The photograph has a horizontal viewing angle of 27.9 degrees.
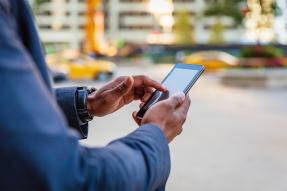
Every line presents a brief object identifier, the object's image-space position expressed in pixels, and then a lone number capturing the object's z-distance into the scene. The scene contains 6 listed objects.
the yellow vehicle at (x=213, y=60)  27.95
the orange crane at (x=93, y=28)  31.48
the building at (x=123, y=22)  65.56
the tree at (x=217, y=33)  47.24
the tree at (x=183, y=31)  47.67
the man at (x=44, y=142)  0.81
